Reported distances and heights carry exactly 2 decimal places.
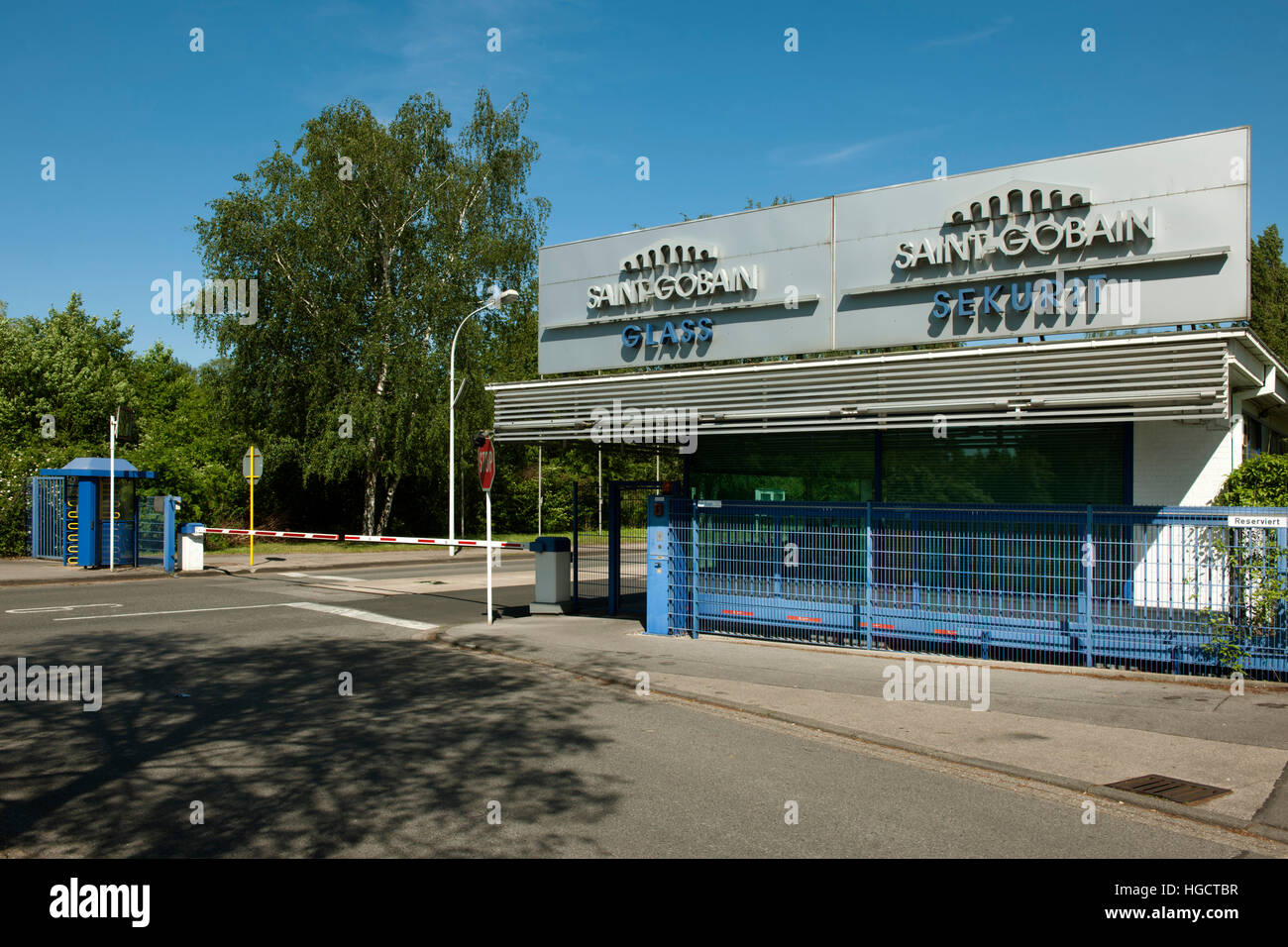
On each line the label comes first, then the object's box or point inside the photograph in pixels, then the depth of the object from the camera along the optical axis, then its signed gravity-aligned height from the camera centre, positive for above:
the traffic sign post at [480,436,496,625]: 14.36 +0.39
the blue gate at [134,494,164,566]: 24.36 -1.09
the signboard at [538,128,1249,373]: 10.75 +2.90
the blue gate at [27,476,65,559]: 25.81 -0.69
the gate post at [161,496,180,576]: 22.43 -1.29
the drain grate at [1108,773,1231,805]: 6.31 -2.03
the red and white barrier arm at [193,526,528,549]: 18.31 -1.02
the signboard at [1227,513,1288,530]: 9.59 -0.36
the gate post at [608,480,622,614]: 15.33 -0.85
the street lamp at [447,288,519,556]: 30.48 +0.74
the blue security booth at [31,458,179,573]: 22.69 -0.57
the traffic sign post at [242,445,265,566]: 24.28 +0.70
